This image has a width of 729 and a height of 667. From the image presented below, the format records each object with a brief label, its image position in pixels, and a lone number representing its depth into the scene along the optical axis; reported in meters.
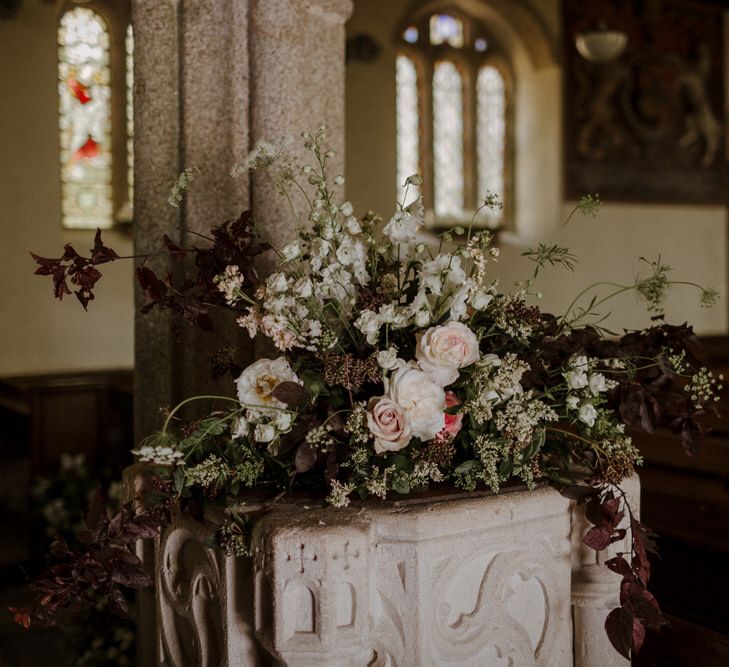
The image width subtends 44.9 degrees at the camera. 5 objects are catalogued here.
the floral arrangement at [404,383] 1.61
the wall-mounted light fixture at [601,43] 6.54
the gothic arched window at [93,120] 6.12
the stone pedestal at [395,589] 1.49
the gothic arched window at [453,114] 7.54
